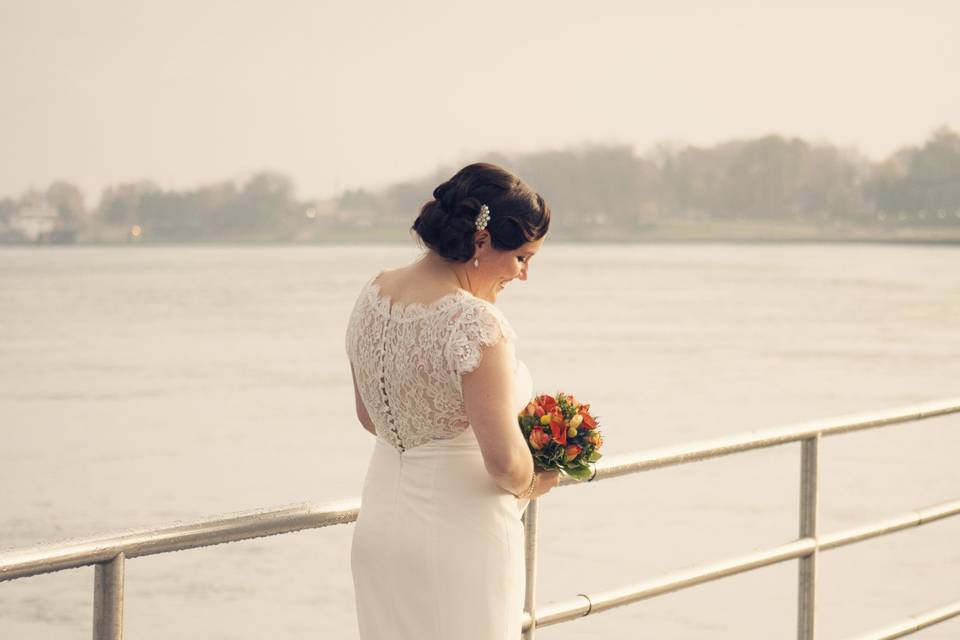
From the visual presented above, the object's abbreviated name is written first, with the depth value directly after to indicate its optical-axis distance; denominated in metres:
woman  5.30
